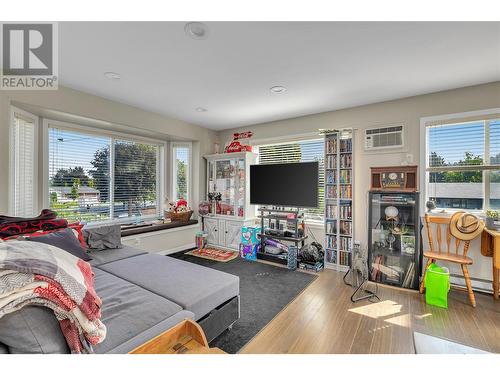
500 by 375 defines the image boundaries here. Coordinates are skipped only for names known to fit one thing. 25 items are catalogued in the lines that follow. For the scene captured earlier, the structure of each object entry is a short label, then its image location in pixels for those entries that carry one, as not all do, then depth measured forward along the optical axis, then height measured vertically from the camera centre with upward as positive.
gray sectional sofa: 0.84 -0.79
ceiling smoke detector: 1.63 +1.17
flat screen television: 3.45 +0.04
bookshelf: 3.26 -0.17
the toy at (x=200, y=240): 4.21 -1.03
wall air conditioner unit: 3.03 +0.69
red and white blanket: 0.82 -0.41
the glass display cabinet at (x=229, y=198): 4.19 -0.22
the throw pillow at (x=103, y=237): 2.58 -0.62
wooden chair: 2.39 -0.73
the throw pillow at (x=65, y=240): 1.93 -0.51
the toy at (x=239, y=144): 4.21 +0.83
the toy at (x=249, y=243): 3.84 -0.99
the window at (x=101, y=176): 3.16 +0.15
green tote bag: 2.31 -1.04
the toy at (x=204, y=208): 4.52 -0.45
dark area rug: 1.85 -1.24
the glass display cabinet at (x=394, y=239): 2.75 -0.68
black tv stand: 3.58 -0.72
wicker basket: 4.21 -0.57
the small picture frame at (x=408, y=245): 2.81 -0.73
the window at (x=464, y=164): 2.61 +0.29
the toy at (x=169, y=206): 4.30 -0.39
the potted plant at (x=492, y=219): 2.44 -0.35
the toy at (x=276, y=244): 3.75 -0.98
